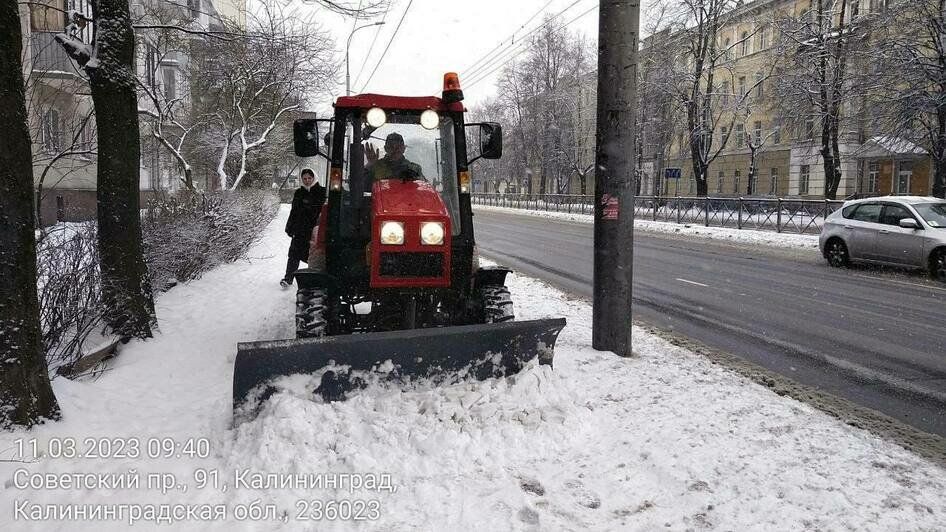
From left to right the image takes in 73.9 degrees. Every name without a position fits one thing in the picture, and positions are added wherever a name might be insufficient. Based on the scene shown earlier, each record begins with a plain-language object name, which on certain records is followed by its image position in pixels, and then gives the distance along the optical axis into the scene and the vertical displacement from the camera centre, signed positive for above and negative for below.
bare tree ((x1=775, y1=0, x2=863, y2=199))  25.06 +5.55
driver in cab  5.50 +0.36
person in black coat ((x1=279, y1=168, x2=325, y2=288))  9.12 -0.19
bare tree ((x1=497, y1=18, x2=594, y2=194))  50.47 +8.21
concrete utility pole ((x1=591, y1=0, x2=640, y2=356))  5.66 +0.29
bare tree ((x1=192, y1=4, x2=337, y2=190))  17.52 +3.71
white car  11.96 -0.59
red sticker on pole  5.82 -0.03
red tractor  4.05 -0.49
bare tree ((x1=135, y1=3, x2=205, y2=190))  13.69 +3.55
